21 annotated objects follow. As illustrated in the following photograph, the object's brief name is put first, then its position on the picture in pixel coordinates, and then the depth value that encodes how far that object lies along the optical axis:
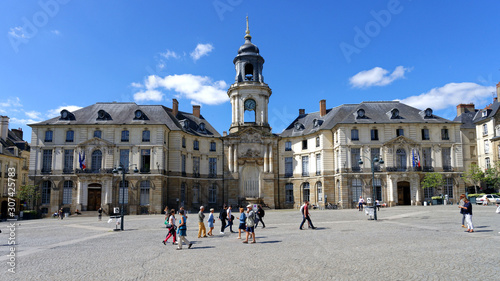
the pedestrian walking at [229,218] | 20.73
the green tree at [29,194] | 41.79
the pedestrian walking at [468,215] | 17.33
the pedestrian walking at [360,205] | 36.68
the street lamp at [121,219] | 23.89
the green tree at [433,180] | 43.09
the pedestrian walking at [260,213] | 22.64
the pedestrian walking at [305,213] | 20.87
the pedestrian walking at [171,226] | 16.56
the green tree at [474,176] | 45.41
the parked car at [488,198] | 38.84
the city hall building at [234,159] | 43.81
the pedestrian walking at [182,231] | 15.11
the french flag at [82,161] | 43.12
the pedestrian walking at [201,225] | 19.09
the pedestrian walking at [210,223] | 19.74
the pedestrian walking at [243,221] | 17.61
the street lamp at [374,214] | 25.81
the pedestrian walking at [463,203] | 17.67
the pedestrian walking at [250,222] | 16.20
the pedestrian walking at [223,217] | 20.47
